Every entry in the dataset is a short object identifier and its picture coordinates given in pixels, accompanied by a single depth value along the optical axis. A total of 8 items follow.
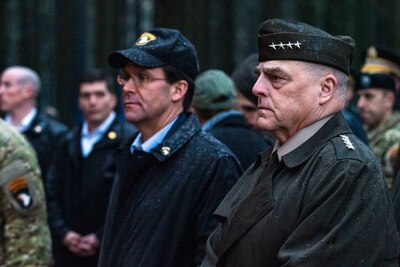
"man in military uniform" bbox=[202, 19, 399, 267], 4.20
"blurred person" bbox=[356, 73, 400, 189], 10.00
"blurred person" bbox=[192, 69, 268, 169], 7.31
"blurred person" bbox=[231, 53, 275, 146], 7.73
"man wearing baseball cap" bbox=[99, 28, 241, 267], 5.65
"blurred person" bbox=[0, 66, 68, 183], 11.02
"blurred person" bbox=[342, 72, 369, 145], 8.37
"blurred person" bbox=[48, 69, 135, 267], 9.13
